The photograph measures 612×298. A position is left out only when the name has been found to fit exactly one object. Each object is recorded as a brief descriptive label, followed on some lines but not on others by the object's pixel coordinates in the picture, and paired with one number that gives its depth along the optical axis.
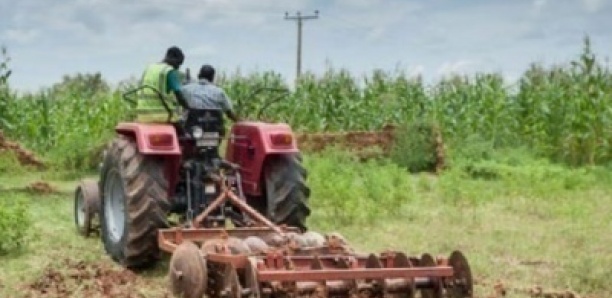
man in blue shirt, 8.58
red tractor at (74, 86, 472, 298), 6.38
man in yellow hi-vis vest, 9.17
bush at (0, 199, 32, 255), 9.16
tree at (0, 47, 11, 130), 21.17
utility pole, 41.41
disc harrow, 6.27
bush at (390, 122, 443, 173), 19.22
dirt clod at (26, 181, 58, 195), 14.94
